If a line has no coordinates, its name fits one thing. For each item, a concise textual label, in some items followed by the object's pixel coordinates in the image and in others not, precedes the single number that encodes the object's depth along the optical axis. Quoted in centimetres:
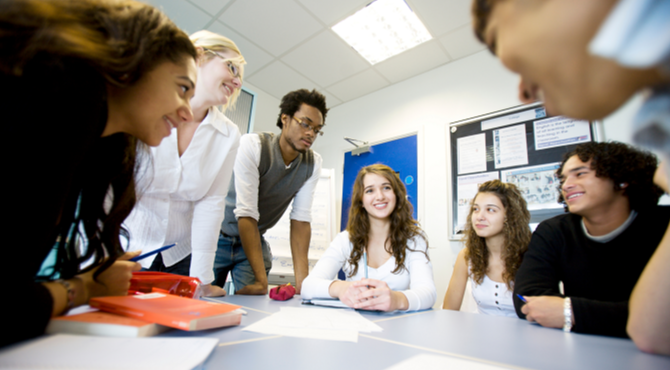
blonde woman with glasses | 108
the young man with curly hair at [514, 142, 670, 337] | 95
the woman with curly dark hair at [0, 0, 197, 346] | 34
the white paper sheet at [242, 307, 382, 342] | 53
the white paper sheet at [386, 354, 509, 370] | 38
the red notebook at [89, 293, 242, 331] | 46
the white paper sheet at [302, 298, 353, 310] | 96
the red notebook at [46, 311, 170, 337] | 40
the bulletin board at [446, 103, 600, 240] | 197
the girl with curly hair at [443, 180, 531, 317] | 151
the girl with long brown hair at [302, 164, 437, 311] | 93
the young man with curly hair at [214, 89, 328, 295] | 148
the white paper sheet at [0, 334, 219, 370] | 27
